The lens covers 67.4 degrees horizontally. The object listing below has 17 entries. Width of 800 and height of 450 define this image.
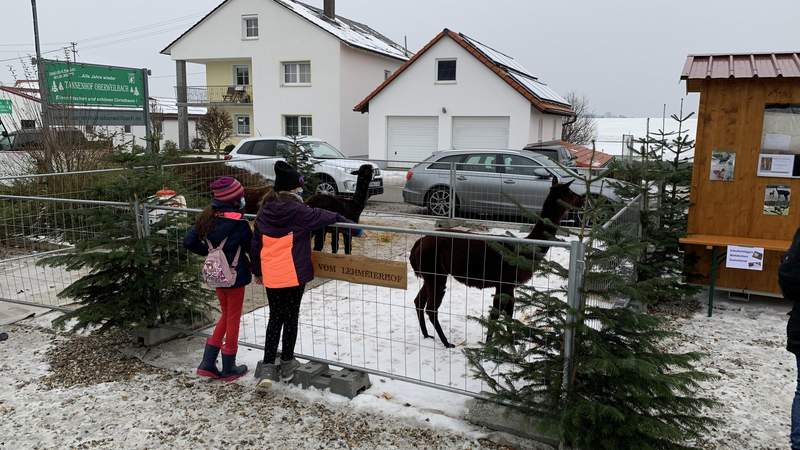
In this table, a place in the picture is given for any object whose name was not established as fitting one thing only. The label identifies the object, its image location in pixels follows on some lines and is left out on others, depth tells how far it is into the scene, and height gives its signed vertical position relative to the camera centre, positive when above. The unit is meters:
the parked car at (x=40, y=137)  11.24 -0.07
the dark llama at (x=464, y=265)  5.00 -1.06
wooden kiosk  6.59 -0.27
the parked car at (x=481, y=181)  11.55 -0.82
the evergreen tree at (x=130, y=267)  5.16 -1.16
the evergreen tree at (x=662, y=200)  6.76 -0.69
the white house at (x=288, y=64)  30.19 +3.86
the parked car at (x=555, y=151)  14.82 -0.26
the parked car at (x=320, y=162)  13.28 -0.57
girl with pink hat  4.57 -0.85
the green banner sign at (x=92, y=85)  11.57 +1.02
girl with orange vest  4.35 -0.73
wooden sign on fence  4.34 -0.97
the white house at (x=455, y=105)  24.11 +1.45
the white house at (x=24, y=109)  11.54 +0.48
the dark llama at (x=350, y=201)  7.95 -0.86
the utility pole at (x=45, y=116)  11.09 +0.32
